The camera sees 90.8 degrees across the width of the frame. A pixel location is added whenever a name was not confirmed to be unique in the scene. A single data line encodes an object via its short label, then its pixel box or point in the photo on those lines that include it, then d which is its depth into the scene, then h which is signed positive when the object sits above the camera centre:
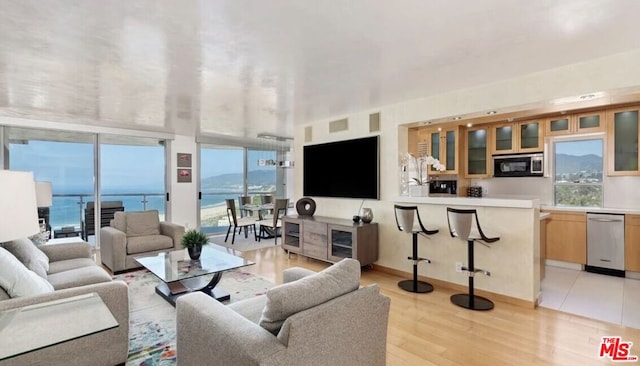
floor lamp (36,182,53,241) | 3.72 -0.15
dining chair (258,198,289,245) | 6.40 -0.75
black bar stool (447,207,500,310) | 3.14 -0.58
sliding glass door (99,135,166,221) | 6.15 +0.19
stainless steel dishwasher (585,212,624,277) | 4.09 -0.84
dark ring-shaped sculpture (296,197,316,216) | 5.31 -0.43
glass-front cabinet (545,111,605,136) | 4.42 +0.83
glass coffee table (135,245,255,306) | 3.10 -0.89
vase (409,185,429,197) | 4.13 -0.13
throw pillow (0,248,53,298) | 1.96 -0.63
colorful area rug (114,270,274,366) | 2.32 -1.27
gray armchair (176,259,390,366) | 1.40 -0.72
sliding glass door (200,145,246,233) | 7.65 -0.03
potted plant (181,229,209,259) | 3.50 -0.68
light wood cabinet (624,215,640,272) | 3.99 -0.80
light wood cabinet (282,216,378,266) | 4.26 -0.85
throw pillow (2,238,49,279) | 2.59 -0.62
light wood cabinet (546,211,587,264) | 4.37 -0.80
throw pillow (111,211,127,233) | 4.65 -0.60
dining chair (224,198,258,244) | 6.54 -0.83
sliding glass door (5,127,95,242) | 5.50 +0.22
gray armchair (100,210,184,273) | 4.21 -0.81
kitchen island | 3.24 -0.78
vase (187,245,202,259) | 3.52 -0.79
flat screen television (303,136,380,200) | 4.56 +0.19
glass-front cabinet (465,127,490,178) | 5.48 +0.49
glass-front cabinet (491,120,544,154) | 4.94 +0.70
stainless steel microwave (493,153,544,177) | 4.95 +0.24
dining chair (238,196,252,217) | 7.60 -0.52
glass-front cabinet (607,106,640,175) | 4.17 +0.53
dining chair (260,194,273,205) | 8.05 -0.47
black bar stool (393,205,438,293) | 3.64 -0.59
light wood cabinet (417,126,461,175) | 5.53 +0.64
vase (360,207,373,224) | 4.48 -0.50
